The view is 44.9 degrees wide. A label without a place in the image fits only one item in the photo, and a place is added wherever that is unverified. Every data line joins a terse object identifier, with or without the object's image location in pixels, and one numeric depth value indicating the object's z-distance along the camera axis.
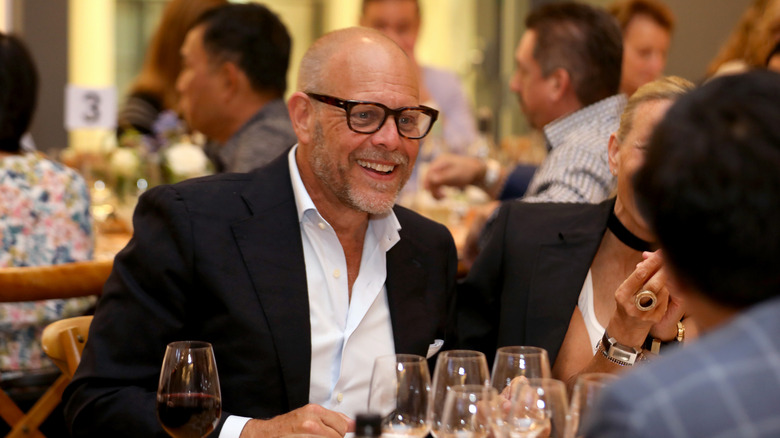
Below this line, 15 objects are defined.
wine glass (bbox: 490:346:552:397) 1.60
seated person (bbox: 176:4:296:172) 3.78
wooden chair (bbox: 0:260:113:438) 2.28
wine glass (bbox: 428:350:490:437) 1.58
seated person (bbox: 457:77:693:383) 2.21
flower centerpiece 4.12
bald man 1.96
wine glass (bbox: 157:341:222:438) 1.62
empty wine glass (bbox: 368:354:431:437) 1.54
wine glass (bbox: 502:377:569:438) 1.42
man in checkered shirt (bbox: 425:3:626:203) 2.98
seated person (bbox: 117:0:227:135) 5.36
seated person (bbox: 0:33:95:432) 2.90
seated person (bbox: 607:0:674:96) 5.07
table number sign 4.57
